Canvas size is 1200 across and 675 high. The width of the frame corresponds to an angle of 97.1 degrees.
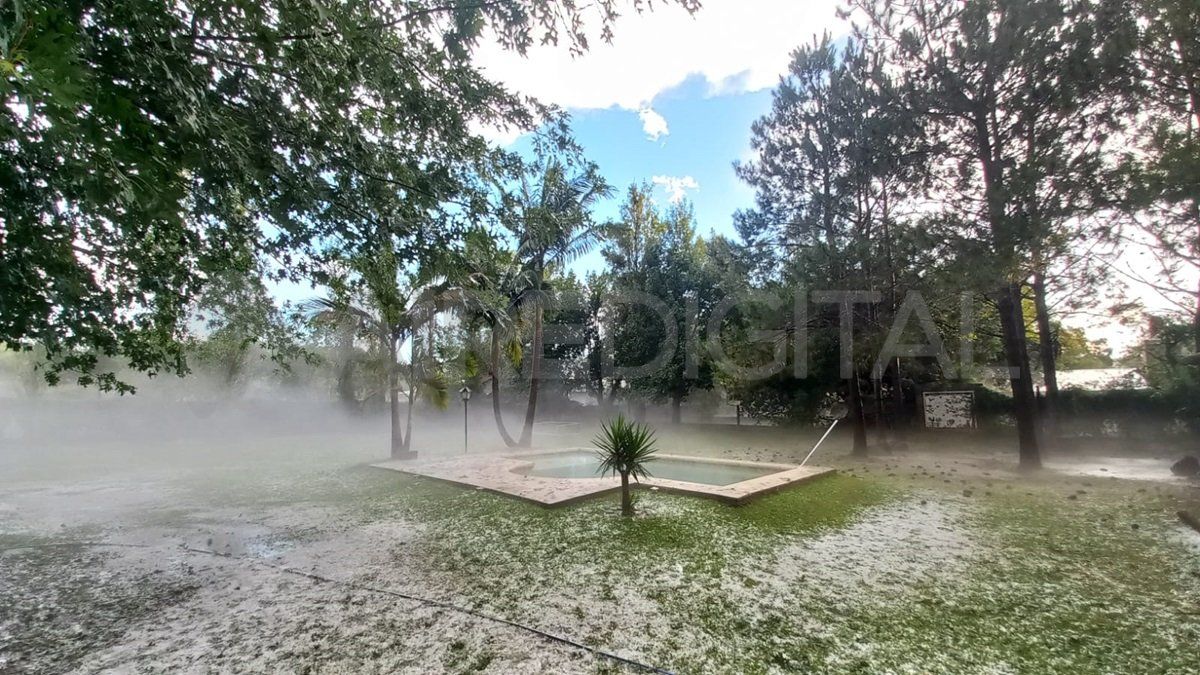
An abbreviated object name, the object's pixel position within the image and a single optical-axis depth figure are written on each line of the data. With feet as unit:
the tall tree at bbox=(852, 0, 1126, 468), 21.31
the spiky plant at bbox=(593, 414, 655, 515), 20.27
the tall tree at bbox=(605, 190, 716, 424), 56.95
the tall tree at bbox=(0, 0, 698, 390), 7.99
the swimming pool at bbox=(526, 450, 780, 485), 29.19
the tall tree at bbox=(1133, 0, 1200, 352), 17.13
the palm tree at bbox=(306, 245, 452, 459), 33.73
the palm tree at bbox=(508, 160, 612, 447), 39.63
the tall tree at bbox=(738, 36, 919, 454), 29.25
